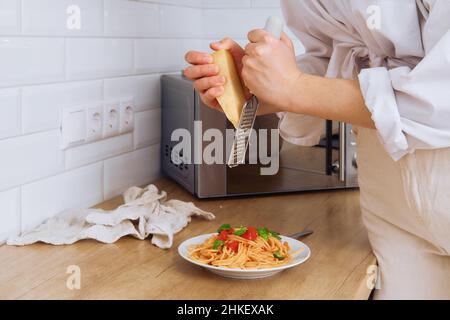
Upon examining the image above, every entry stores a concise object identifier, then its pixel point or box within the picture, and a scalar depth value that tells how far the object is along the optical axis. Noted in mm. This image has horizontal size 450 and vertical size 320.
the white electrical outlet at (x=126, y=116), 1475
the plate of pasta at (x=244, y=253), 989
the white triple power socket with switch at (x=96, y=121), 1285
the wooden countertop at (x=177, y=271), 958
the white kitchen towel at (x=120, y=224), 1159
